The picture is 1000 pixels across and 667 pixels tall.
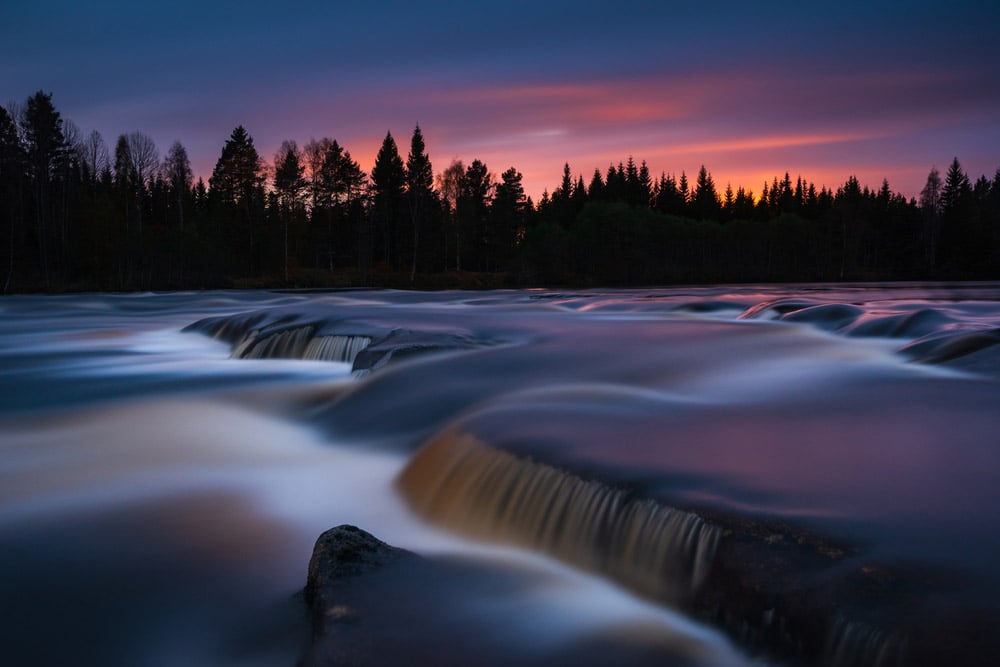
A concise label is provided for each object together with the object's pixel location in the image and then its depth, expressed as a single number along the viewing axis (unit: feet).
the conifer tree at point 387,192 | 218.18
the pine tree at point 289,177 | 180.86
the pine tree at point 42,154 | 151.12
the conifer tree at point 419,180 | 196.44
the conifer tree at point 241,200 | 199.41
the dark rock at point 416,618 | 9.61
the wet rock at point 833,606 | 8.47
